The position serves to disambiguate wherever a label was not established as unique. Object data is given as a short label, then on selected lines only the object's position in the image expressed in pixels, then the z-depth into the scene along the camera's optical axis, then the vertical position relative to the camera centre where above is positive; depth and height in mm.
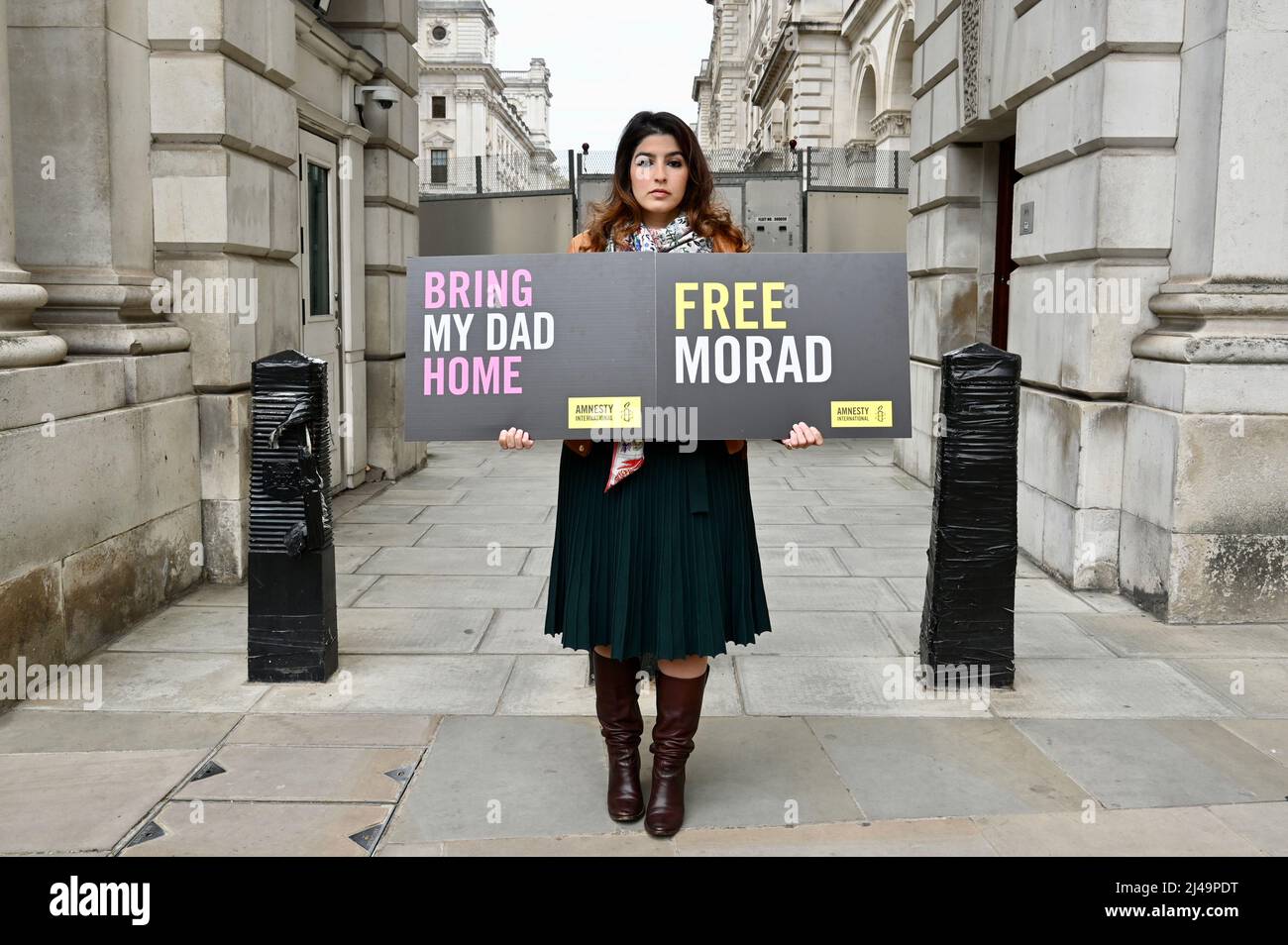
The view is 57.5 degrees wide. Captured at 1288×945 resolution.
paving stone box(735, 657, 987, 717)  4746 -1501
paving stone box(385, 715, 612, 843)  3625 -1518
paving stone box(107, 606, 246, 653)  5574 -1500
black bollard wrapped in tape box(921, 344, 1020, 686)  4895 -754
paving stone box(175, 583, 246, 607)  6366 -1485
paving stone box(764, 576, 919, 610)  6387 -1460
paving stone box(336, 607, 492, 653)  5613 -1499
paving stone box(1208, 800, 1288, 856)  3512 -1502
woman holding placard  3541 -644
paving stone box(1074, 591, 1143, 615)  6273 -1440
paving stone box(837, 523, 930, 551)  8000 -1410
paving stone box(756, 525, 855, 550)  8078 -1416
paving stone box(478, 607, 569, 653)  5605 -1499
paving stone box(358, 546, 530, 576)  7219 -1463
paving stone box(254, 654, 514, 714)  4742 -1513
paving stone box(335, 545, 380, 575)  7273 -1468
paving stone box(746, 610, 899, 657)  5562 -1483
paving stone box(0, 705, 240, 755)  4293 -1523
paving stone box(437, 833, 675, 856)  3441 -1520
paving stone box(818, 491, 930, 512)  9727 -1378
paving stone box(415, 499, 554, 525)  8922 -1436
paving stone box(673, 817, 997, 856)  3455 -1514
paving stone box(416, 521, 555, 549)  8047 -1447
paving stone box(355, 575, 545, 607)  6434 -1479
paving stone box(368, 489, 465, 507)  9844 -1434
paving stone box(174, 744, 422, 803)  3850 -1520
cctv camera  10570 +2117
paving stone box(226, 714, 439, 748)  4352 -1517
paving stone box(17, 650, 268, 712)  4746 -1515
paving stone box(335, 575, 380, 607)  6473 -1480
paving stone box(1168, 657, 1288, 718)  4781 -1476
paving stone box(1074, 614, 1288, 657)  5539 -1457
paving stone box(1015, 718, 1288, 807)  3900 -1500
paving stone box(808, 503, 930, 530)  8805 -1394
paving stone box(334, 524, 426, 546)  8133 -1454
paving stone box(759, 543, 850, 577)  7176 -1441
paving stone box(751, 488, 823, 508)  9719 -1386
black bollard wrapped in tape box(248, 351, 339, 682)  4984 -851
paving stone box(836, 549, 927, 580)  7168 -1432
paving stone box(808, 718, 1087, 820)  3809 -1506
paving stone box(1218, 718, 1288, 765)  4301 -1492
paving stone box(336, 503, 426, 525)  8883 -1447
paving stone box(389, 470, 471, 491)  10664 -1423
